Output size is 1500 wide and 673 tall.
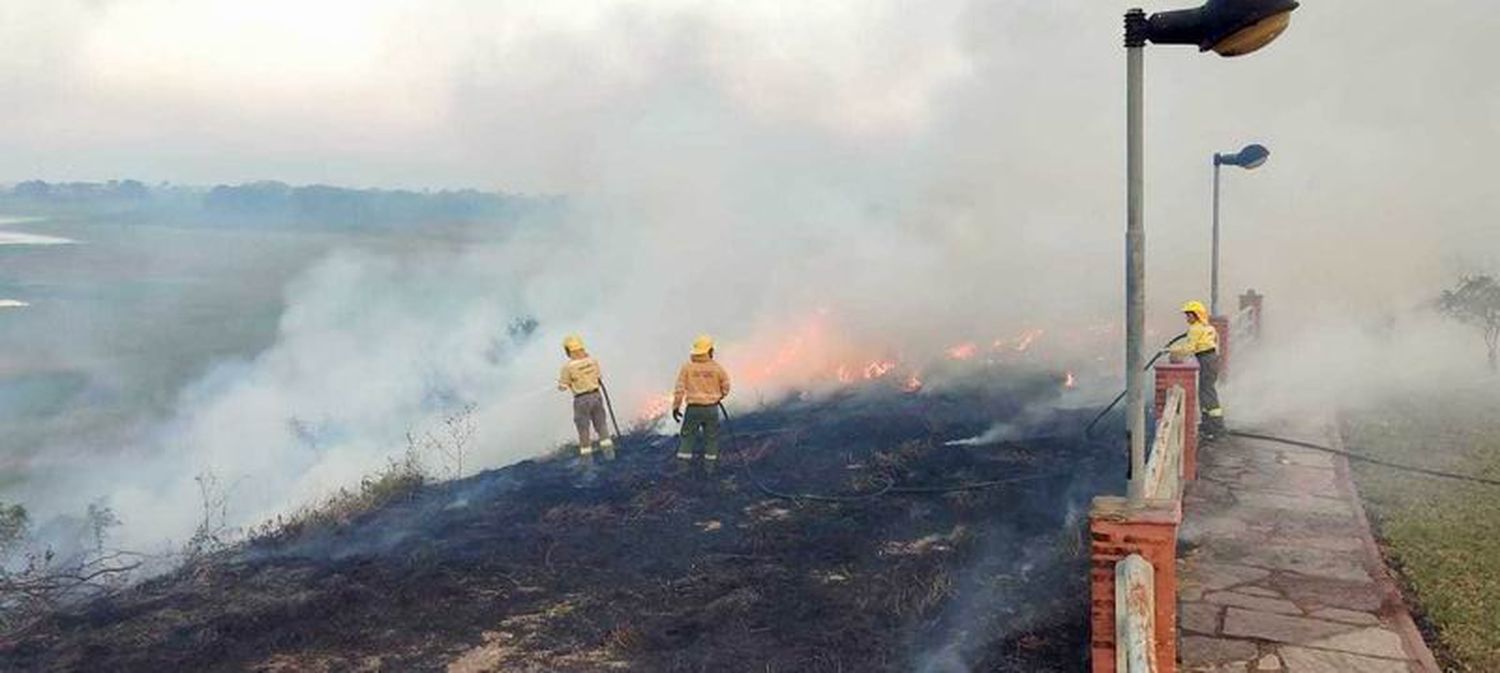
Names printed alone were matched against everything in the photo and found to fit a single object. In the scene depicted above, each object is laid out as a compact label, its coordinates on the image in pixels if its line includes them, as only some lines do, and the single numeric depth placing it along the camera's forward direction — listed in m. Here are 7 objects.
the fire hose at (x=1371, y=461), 10.21
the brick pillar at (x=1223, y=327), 14.48
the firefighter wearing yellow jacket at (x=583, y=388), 13.08
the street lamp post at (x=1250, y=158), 13.02
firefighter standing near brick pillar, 11.84
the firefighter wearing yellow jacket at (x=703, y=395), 12.31
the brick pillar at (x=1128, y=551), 4.83
